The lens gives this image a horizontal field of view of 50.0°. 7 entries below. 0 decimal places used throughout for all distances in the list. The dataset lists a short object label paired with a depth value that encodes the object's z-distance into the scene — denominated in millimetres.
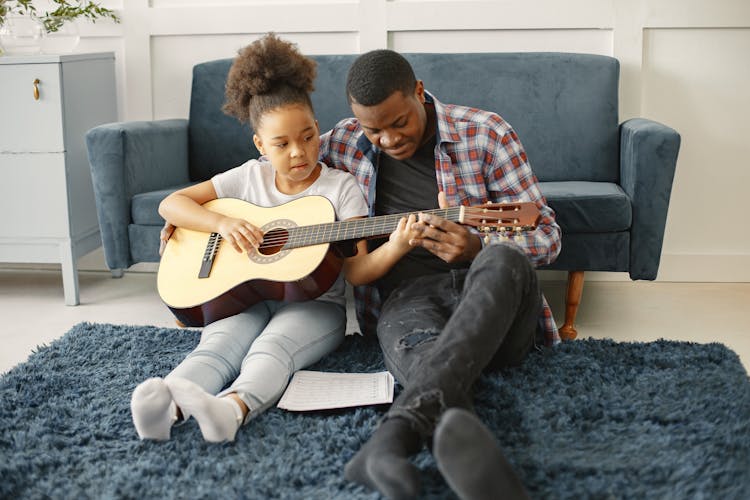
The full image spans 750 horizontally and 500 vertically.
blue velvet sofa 2209
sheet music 1593
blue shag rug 1290
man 1089
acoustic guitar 1681
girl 1589
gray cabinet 2539
